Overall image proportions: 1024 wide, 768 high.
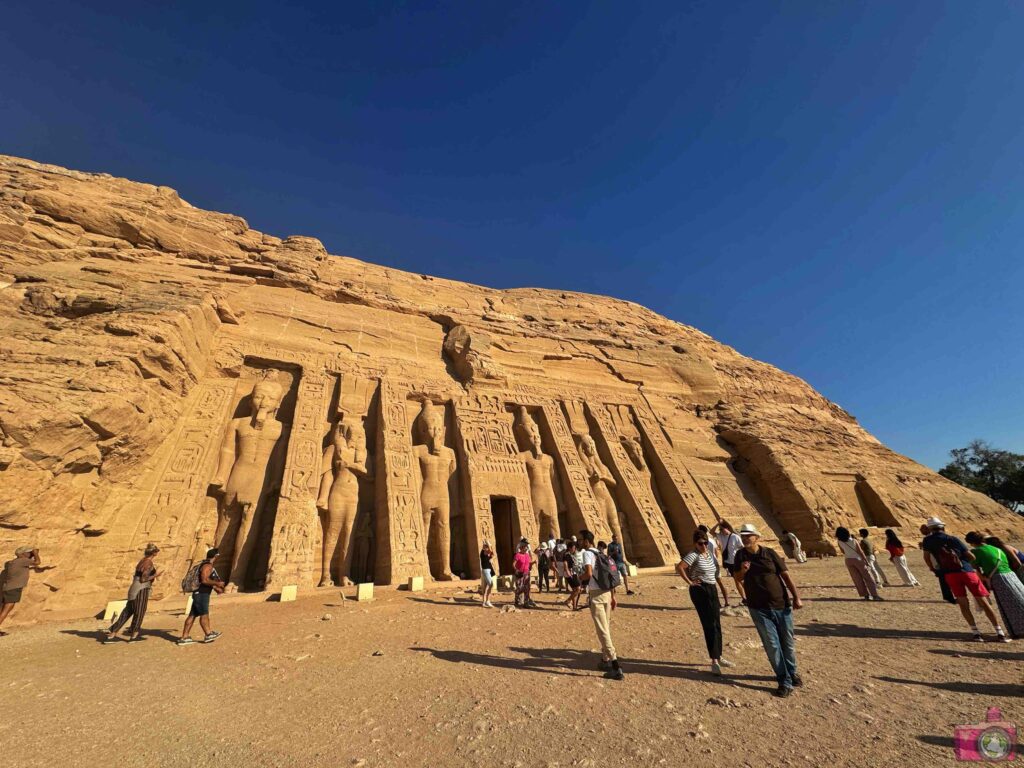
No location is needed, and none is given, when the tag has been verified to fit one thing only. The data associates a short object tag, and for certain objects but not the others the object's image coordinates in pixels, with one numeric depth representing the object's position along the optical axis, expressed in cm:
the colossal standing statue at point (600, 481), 1653
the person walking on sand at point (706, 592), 461
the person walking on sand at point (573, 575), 831
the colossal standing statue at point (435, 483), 1376
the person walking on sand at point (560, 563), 1094
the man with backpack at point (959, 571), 549
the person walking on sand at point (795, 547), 1544
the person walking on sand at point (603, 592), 467
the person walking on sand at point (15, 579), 721
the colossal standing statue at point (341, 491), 1266
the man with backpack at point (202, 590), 652
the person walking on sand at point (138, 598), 687
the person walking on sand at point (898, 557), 898
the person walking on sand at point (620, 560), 934
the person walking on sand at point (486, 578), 903
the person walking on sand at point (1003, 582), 516
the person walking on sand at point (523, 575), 875
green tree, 3475
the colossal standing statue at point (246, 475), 1202
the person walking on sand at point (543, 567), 1137
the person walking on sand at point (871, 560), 814
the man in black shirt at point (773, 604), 402
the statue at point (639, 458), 1837
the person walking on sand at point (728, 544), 788
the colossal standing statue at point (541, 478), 1562
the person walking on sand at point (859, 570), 784
